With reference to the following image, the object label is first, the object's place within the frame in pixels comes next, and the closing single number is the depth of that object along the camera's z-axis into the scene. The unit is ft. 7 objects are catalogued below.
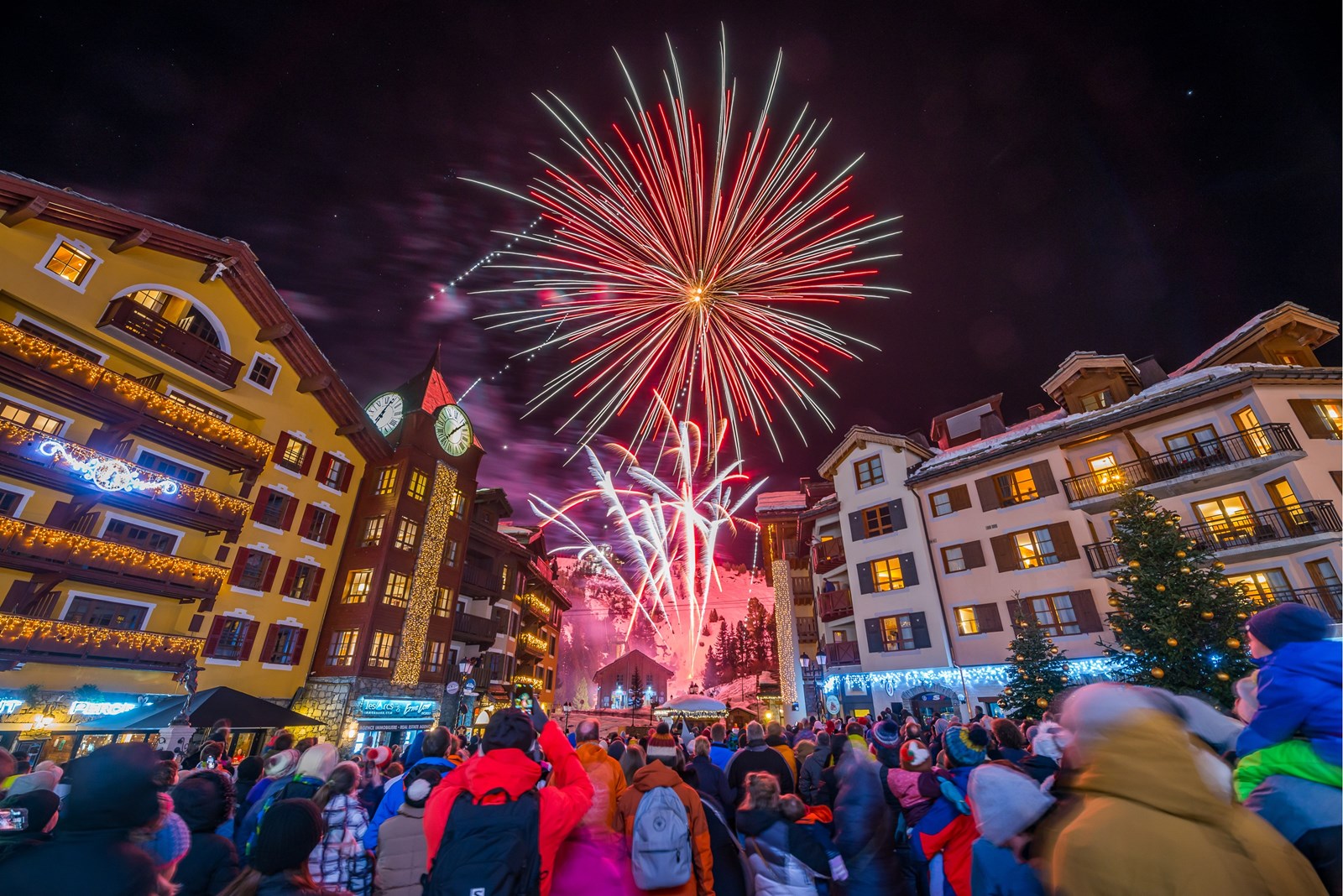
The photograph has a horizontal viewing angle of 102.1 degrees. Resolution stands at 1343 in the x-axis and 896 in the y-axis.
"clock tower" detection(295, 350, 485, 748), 78.95
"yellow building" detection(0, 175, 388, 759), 53.16
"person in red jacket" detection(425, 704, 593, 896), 12.47
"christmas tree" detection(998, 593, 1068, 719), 59.62
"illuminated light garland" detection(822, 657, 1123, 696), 66.80
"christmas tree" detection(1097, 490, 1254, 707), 49.01
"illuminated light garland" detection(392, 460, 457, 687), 87.40
